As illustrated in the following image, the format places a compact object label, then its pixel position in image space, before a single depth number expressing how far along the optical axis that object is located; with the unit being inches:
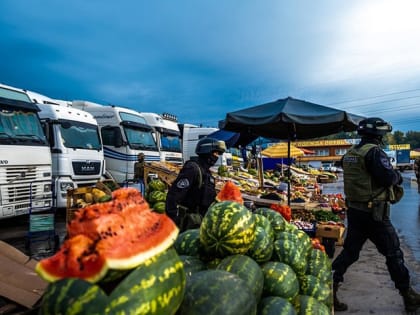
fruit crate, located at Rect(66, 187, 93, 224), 321.0
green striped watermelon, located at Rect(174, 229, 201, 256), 99.3
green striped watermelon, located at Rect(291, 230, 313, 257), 123.8
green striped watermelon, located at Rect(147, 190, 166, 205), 367.2
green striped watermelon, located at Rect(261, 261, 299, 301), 89.0
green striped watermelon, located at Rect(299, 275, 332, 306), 108.4
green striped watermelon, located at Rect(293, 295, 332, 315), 92.8
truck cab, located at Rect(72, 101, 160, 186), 515.2
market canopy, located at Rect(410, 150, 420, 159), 3174.2
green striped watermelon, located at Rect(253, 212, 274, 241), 111.4
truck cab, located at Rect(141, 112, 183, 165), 624.4
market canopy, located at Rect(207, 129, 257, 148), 574.4
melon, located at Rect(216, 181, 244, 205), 137.8
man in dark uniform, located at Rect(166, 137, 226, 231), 157.8
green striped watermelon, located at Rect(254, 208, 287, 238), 129.7
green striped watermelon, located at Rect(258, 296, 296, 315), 78.1
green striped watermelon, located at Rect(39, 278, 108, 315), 43.8
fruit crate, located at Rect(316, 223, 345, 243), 241.0
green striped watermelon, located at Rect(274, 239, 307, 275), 106.5
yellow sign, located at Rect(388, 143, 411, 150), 3128.0
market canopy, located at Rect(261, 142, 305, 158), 799.3
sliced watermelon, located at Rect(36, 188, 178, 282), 45.8
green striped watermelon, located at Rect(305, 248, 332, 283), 125.9
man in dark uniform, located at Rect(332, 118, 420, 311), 156.6
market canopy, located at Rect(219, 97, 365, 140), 245.1
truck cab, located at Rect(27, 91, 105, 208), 396.2
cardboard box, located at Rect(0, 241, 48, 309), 67.6
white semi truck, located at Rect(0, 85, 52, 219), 319.0
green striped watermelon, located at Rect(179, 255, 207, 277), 83.6
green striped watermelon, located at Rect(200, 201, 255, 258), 90.9
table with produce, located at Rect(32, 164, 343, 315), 45.8
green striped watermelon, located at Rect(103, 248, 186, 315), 45.5
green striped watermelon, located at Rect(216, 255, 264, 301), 79.3
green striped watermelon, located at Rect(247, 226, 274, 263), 99.4
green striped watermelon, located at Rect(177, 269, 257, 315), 61.7
